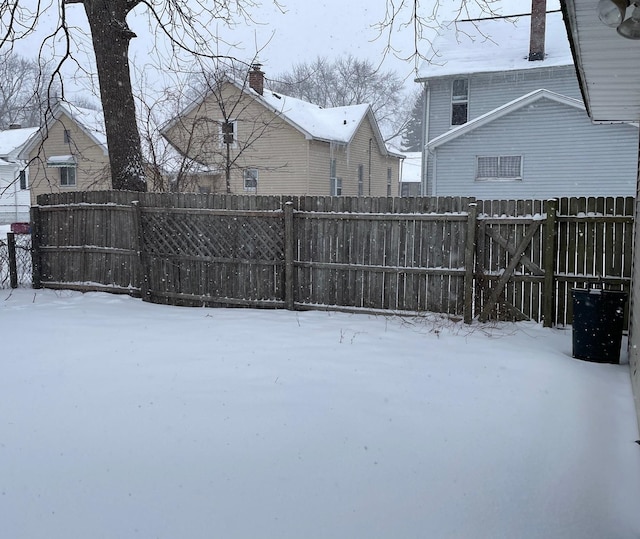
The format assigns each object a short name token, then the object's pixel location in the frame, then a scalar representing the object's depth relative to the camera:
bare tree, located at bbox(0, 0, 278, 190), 11.43
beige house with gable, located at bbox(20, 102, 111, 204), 31.12
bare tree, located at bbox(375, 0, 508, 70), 11.23
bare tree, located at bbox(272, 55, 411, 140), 57.75
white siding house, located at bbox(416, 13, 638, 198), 18.12
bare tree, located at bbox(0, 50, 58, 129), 54.78
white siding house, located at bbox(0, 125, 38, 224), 36.44
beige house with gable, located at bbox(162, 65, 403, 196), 25.80
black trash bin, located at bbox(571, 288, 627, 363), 6.34
